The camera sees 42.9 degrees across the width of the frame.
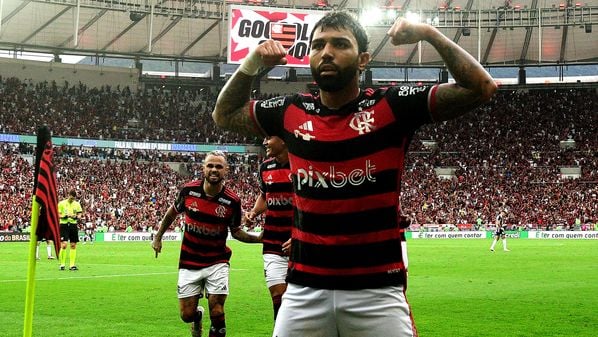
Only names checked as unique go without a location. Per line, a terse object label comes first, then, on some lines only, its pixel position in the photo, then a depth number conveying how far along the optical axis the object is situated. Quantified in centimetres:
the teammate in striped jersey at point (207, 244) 953
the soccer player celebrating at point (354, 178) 392
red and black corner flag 468
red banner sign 4578
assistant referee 2125
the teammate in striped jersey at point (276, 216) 934
